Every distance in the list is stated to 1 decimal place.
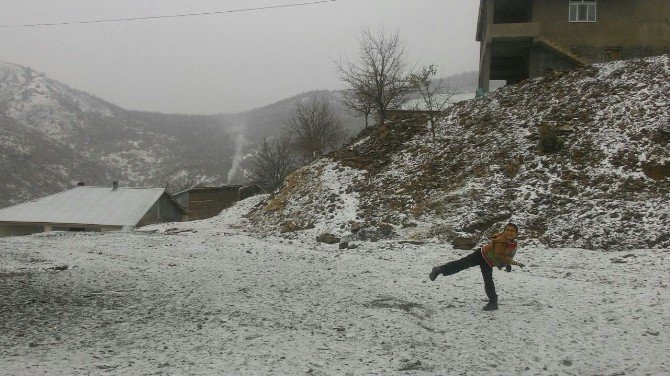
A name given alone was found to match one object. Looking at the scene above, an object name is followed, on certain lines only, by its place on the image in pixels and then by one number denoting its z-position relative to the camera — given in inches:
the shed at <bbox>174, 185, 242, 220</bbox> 1676.9
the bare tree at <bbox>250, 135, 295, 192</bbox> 2176.4
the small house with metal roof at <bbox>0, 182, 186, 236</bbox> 1501.0
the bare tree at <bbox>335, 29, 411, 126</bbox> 1278.3
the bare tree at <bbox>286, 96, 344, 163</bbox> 1819.6
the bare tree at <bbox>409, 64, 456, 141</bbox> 921.4
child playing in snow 287.0
